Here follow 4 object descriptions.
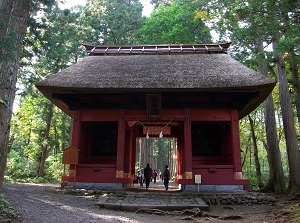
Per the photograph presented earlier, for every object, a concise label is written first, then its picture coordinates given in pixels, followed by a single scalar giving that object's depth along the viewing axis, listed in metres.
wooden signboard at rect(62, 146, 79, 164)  9.91
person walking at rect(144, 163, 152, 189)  13.31
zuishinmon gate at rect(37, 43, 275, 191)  9.69
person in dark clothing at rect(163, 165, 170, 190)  13.08
